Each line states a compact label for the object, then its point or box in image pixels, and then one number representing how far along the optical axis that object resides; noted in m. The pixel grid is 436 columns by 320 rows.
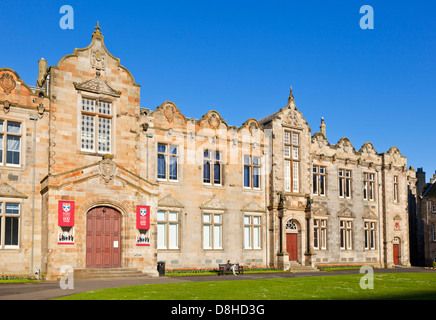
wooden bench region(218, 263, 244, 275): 32.22
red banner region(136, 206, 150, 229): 29.42
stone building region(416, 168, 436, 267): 50.31
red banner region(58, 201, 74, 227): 26.66
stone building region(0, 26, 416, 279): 27.81
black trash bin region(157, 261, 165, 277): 29.97
